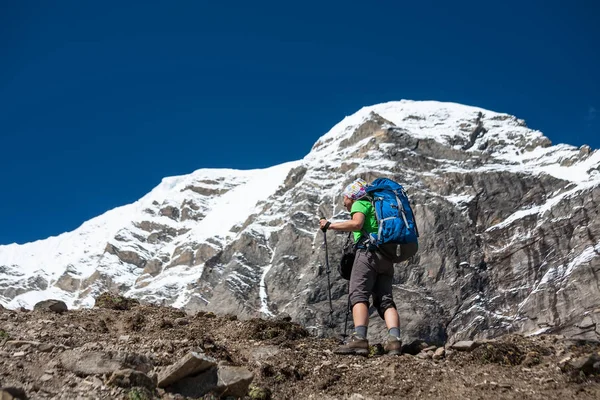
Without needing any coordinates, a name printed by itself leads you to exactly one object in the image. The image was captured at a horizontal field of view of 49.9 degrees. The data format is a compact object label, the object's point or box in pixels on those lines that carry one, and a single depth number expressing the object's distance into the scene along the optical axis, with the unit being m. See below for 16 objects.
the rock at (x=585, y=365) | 8.59
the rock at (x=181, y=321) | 12.38
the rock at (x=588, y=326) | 10.90
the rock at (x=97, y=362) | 8.12
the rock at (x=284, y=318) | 12.68
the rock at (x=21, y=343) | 8.91
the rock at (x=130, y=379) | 7.80
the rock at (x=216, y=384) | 8.25
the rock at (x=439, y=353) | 9.90
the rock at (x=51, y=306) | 12.80
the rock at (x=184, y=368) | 8.23
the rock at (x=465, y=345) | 10.05
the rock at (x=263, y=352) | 10.35
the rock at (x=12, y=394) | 6.98
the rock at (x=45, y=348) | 8.80
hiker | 10.23
